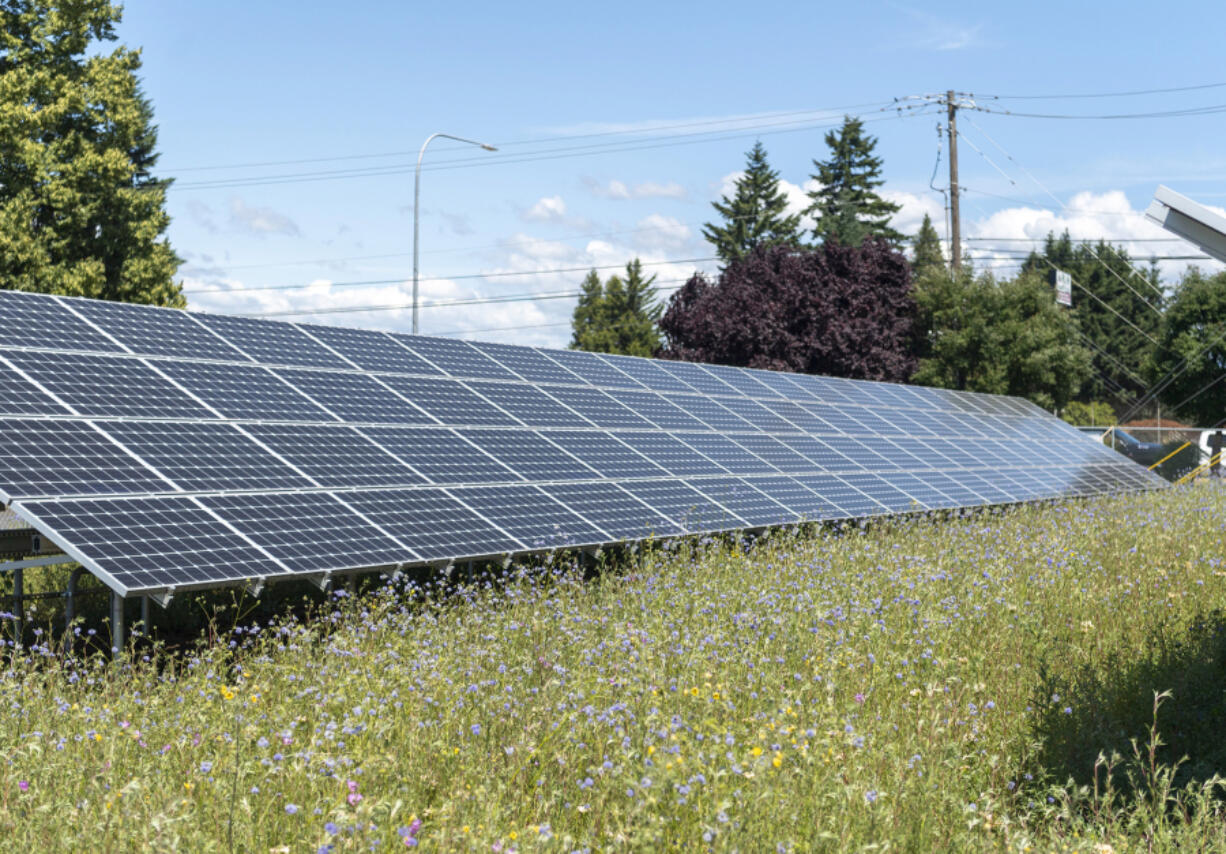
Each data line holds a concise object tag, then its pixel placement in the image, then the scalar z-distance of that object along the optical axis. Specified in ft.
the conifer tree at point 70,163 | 99.66
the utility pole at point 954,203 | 144.56
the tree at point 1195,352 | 180.04
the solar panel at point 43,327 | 40.50
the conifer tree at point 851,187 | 267.18
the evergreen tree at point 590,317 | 291.99
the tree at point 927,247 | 296.10
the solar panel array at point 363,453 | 32.32
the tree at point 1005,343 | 136.56
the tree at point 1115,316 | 301.22
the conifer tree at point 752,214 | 271.69
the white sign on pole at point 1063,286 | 203.82
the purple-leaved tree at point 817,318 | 145.79
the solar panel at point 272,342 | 49.49
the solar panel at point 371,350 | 54.19
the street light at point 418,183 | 126.31
